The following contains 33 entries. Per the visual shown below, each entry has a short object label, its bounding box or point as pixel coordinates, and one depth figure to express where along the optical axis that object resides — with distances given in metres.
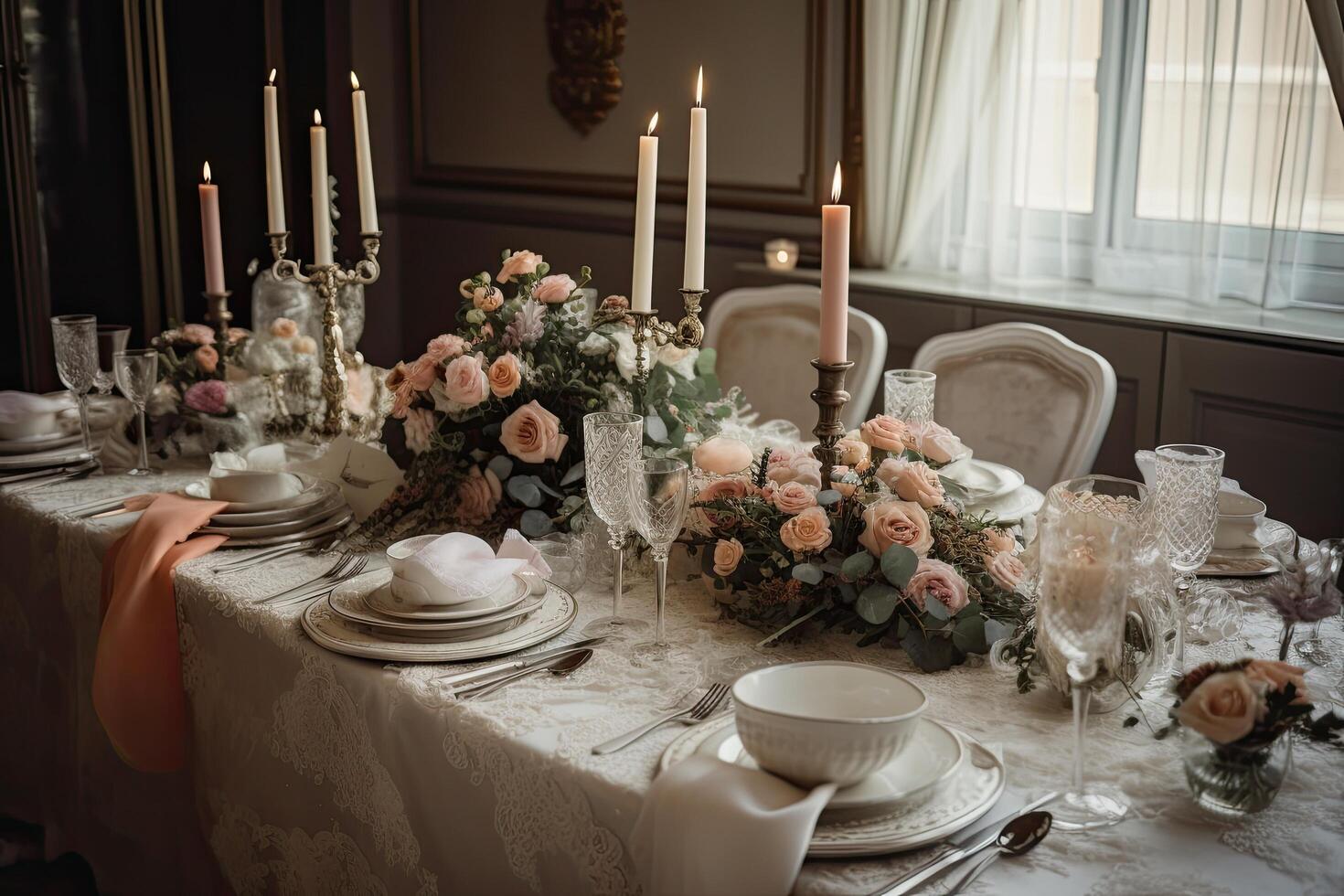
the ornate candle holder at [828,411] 1.32
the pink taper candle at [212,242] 2.09
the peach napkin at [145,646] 1.46
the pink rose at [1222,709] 0.89
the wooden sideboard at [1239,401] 2.43
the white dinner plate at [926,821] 0.86
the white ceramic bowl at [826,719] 0.86
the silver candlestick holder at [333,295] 1.87
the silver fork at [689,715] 1.03
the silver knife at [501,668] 1.16
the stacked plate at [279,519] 1.56
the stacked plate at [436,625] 1.21
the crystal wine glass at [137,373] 1.78
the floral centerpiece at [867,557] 1.19
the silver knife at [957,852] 0.84
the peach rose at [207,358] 1.95
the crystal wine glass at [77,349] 1.84
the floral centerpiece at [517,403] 1.49
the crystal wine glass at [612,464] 1.23
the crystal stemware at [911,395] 1.61
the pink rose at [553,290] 1.57
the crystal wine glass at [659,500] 1.15
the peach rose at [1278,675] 0.90
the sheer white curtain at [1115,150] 2.61
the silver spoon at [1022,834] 0.87
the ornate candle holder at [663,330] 1.45
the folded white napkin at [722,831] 0.84
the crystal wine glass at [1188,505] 1.20
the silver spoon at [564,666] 1.17
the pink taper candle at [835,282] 1.28
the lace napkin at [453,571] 1.25
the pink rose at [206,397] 1.92
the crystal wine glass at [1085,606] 0.90
